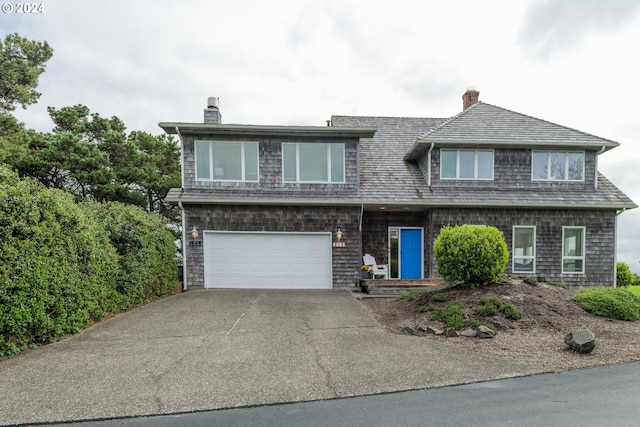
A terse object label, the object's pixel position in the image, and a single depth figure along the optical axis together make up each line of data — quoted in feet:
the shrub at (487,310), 19.85
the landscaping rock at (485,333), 17.83
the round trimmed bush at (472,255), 22.59
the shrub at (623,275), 36.83
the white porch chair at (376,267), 36.42
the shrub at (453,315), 19.10
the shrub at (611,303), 20.99
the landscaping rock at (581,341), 15.53
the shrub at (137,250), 23.71
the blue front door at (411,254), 37.63
